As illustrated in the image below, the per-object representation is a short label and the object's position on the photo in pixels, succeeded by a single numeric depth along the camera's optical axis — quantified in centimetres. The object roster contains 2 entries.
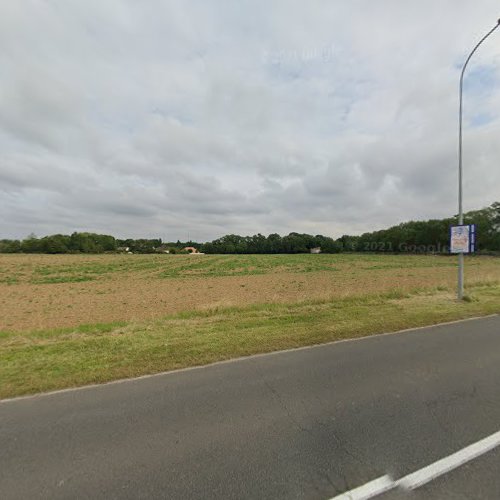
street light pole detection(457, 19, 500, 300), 1077
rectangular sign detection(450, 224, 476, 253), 1086
